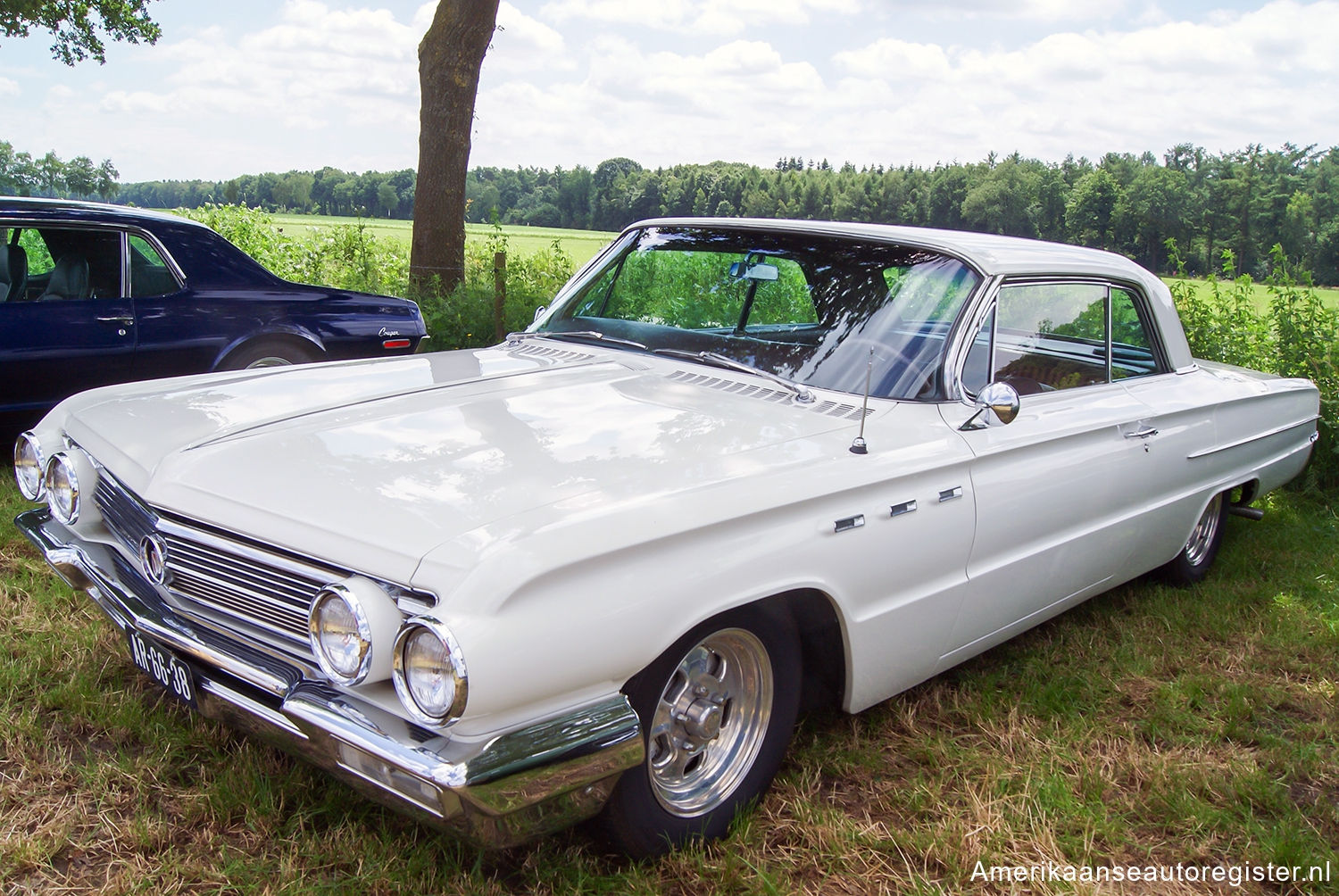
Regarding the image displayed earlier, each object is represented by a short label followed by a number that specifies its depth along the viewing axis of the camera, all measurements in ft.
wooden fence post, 24.36
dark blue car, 15.51
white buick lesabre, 5.99
